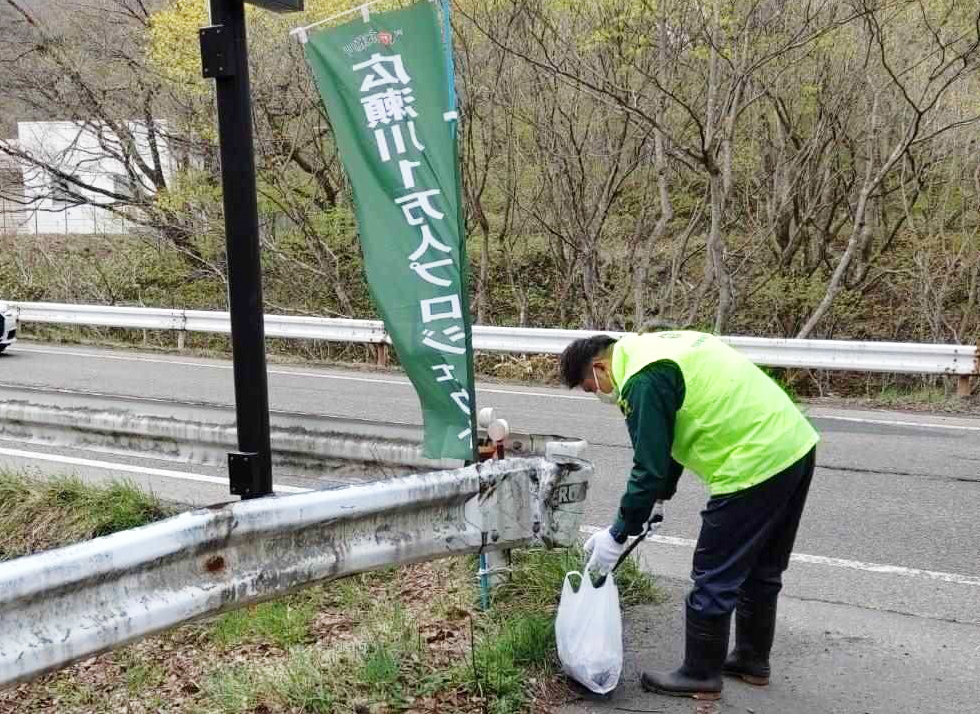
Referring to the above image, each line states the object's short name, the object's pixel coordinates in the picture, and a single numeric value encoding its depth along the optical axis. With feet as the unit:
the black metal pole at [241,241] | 12.42
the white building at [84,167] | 69.72
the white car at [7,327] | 46.88
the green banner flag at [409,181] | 13.33
